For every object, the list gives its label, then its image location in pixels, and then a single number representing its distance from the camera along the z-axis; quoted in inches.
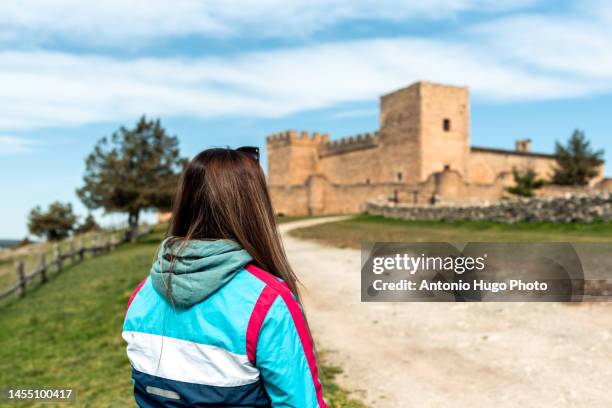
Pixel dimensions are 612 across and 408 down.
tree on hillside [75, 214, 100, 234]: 1833.3
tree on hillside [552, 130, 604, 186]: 1572.3
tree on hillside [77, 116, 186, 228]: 1083.9
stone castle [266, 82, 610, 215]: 1432.1
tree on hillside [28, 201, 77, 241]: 1784.0
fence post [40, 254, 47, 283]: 676.7
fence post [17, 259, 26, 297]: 597.9
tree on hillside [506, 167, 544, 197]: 1073.5
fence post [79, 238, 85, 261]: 903.5
